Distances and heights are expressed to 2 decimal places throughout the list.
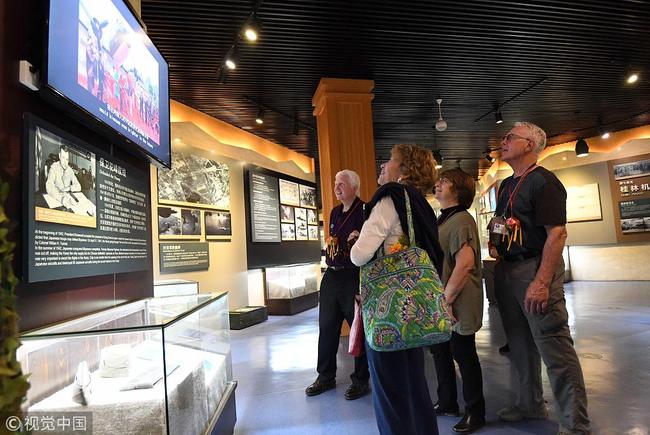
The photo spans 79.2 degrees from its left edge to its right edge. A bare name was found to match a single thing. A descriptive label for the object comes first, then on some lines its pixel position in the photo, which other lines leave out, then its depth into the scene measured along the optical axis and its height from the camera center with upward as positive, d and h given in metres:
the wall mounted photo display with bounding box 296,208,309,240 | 8.04 +0.47
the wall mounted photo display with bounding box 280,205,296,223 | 7.54 +0.66
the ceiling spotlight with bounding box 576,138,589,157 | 8.15 +1.74
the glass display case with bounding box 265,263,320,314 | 6.70 -0.75
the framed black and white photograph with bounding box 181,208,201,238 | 5.45 +0.43
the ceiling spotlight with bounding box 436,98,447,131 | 6.30 +1.84
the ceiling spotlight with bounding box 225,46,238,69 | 4.28 +2.13
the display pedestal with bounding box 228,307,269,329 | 5.40 -0.96
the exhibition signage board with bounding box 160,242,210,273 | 5.12 -0.05
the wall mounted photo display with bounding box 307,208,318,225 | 8.53 +0.64
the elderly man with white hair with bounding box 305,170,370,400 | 2.57 -0.30
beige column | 4.89 +1.39
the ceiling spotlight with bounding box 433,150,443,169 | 8.48 +1.77
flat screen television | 1.37 +0.81
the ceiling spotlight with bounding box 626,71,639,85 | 5.38 +2.09
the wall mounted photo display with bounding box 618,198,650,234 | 8.59 +0.30
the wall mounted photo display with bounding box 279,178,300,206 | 7.60 +1.09
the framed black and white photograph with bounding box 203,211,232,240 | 5.86 +0.40
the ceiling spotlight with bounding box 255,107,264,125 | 6.14 +2.11
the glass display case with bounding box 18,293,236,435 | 1.10 -0.36
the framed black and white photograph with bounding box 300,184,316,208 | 8.34 +1.09
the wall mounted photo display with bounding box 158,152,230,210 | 5.27 +1.00
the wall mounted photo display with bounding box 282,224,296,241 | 7.55 +0.30
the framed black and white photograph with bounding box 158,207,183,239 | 5.14 +0.42
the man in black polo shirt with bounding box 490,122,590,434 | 1.82 -0.24
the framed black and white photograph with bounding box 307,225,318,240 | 8.53 +0.31
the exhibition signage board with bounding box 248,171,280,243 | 6.70 +0.73
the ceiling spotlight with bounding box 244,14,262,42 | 3.64 +2.08
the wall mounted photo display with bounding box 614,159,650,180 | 8.59 +1.32
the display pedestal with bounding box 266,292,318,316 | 6.62 -1.00
